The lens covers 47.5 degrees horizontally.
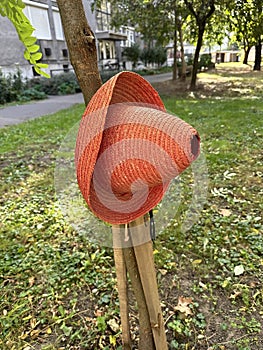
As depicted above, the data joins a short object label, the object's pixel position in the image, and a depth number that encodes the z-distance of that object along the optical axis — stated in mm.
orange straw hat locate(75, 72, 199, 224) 648
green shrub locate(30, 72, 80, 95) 13117
